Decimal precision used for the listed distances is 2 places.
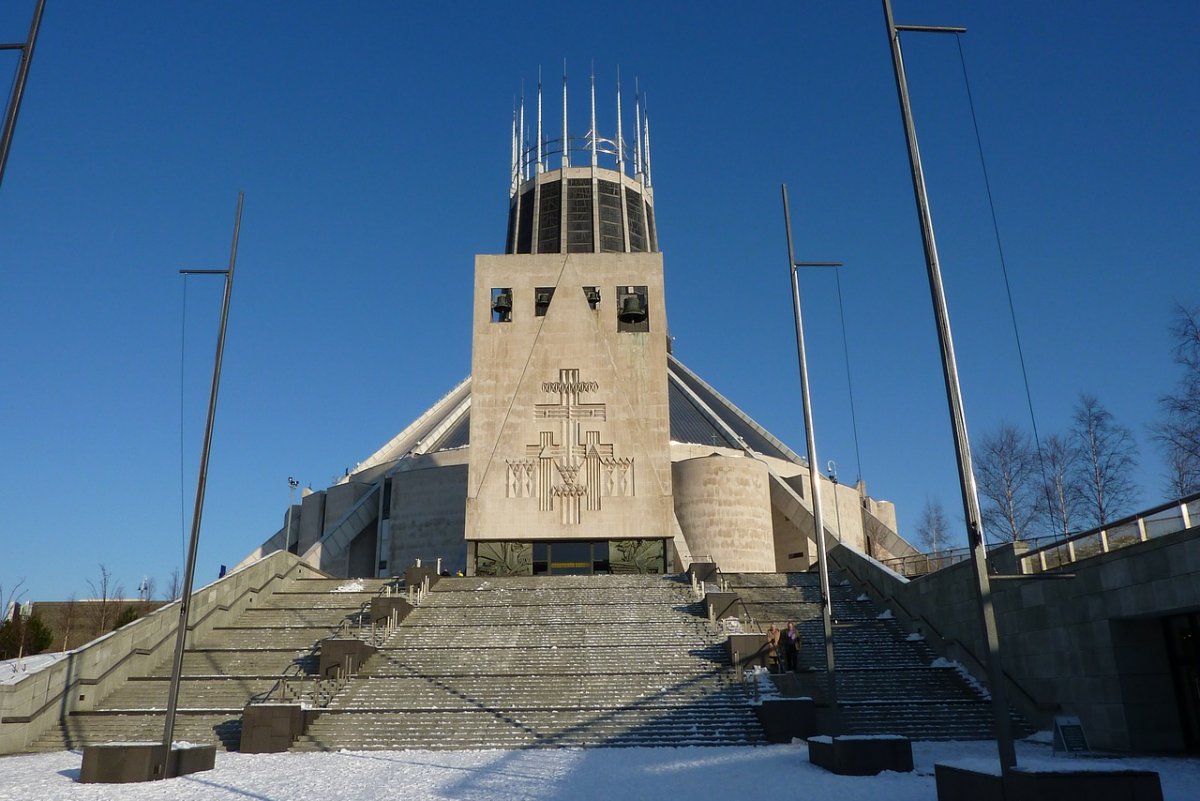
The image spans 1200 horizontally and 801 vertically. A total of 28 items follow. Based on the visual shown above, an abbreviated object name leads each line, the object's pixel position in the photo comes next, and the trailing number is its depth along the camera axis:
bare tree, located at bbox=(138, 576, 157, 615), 38.44
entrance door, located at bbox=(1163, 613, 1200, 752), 12.84
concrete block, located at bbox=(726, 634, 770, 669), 17.14
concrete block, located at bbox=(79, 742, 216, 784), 11.45
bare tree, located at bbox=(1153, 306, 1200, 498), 22.40
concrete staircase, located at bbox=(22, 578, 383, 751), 15.46
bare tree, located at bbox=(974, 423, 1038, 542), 33.84
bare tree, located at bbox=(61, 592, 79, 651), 34.62
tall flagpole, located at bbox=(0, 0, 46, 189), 9.12
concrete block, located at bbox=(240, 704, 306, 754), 13.96
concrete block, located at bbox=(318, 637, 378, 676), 17.20
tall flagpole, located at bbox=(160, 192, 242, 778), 12.07
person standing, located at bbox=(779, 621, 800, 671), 16.98
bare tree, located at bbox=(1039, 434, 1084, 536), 29.78
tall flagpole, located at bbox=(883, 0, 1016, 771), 8.09
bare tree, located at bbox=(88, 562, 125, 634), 32.94
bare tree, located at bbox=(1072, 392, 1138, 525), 28.22
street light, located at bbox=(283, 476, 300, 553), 39.50
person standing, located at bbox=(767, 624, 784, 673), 16.98
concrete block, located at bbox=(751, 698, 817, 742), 13.93
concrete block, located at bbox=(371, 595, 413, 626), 20.61
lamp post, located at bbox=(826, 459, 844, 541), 38.18
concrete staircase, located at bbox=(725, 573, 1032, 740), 14.98
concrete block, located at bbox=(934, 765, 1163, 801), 7.06
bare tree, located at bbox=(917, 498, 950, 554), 58.54
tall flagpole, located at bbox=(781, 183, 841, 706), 13.81
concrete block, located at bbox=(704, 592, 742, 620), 20.53
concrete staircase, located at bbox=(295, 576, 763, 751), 14.48
